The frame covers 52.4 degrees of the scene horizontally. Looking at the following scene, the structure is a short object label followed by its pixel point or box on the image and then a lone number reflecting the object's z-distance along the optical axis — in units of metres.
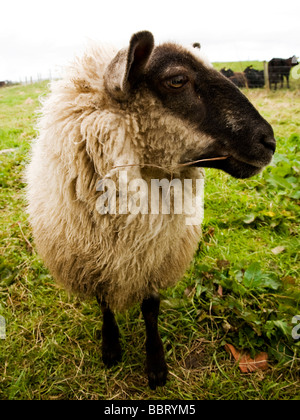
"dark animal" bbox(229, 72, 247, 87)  12.08
